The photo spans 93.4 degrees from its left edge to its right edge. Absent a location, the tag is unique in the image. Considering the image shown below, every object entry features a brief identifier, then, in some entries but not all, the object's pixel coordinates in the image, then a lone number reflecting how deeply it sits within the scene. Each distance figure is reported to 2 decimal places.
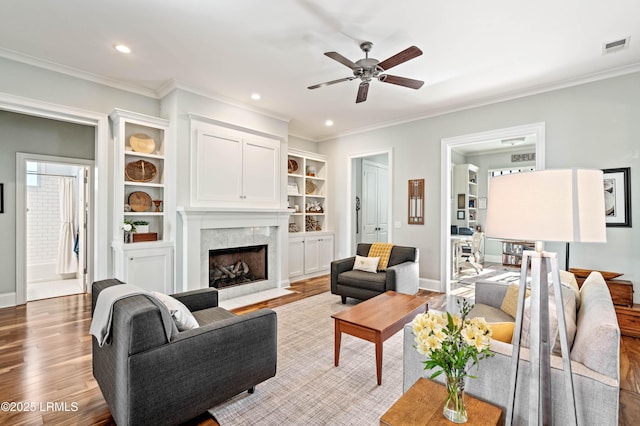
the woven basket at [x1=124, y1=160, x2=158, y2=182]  3.99
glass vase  1.24
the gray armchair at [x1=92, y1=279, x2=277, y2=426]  1.56
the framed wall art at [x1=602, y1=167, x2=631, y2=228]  3.46
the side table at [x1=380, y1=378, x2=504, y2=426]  1.25
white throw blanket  1.69
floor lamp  1.15
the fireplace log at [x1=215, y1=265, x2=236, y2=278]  4.68
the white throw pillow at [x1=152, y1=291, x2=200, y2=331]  1.91
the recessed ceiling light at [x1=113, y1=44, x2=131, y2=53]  3.07
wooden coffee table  2.35
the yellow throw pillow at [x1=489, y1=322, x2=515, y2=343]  1.61
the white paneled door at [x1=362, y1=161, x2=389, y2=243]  7.28
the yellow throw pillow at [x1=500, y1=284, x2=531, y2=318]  2.42
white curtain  5.61
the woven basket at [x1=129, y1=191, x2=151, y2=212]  4.03
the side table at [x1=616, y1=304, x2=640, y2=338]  3.13
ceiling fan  2.63
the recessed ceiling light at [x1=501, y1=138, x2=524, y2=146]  6.62
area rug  1.94
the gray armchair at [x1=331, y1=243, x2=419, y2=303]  3.90
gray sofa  1.21
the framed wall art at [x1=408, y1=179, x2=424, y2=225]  5.15
